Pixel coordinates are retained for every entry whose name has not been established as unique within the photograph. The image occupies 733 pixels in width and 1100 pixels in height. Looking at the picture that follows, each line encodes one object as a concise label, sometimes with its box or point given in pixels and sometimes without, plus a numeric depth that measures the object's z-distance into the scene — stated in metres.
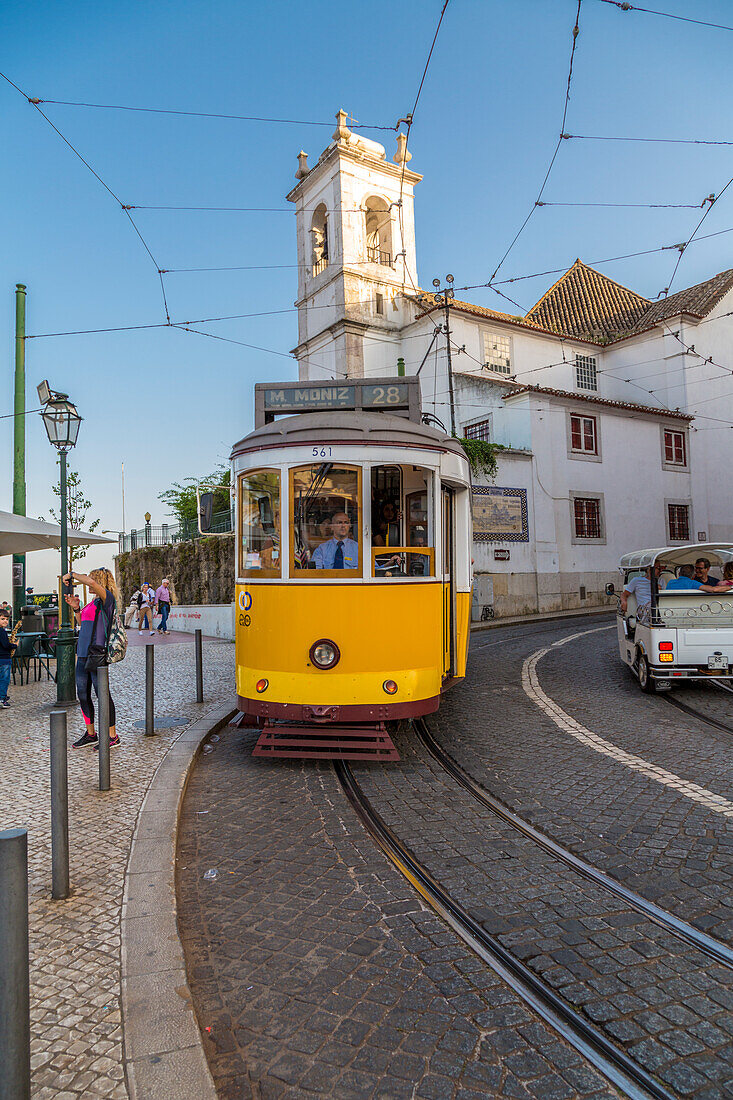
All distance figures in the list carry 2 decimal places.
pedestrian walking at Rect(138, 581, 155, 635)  25.67
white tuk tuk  8.80
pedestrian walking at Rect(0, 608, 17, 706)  9.19
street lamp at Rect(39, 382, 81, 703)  9.45
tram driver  6.17
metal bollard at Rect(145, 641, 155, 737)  7.32
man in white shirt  9.33
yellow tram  6.05
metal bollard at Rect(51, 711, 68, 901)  3.73
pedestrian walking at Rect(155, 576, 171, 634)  23.70
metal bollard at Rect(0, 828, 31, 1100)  2.04
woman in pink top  6.72
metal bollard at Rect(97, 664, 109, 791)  5.43
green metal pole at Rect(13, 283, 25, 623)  10.70
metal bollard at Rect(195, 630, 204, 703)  9.37
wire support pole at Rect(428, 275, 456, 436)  19.50
